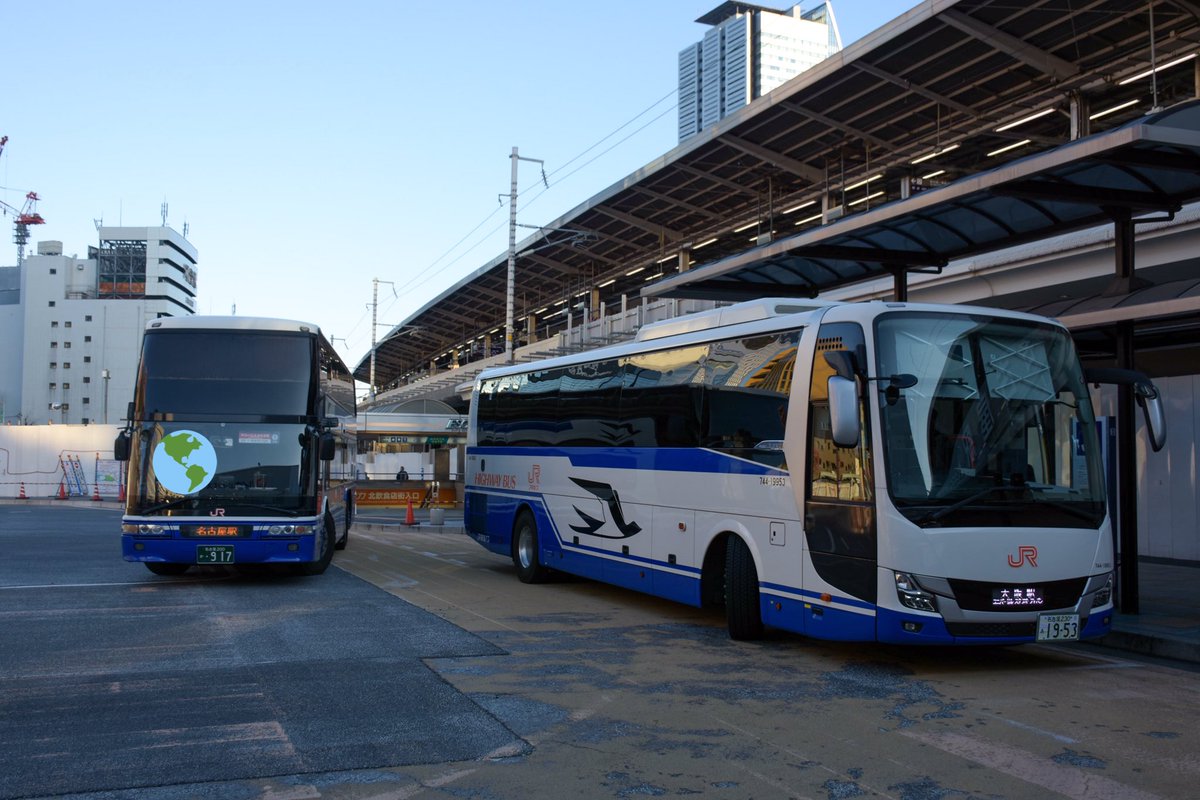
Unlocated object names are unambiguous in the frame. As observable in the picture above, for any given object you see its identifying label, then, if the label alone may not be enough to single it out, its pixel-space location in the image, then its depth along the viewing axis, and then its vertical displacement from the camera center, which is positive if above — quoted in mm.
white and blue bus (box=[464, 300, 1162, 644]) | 8836 -128
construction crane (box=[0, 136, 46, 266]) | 154125 +33270
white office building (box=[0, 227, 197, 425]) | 119938 +12872
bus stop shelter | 10906 +3085
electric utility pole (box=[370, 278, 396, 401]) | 72938 +11058
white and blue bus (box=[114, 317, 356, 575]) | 14414 +170
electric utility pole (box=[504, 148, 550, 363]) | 34469 +7034
